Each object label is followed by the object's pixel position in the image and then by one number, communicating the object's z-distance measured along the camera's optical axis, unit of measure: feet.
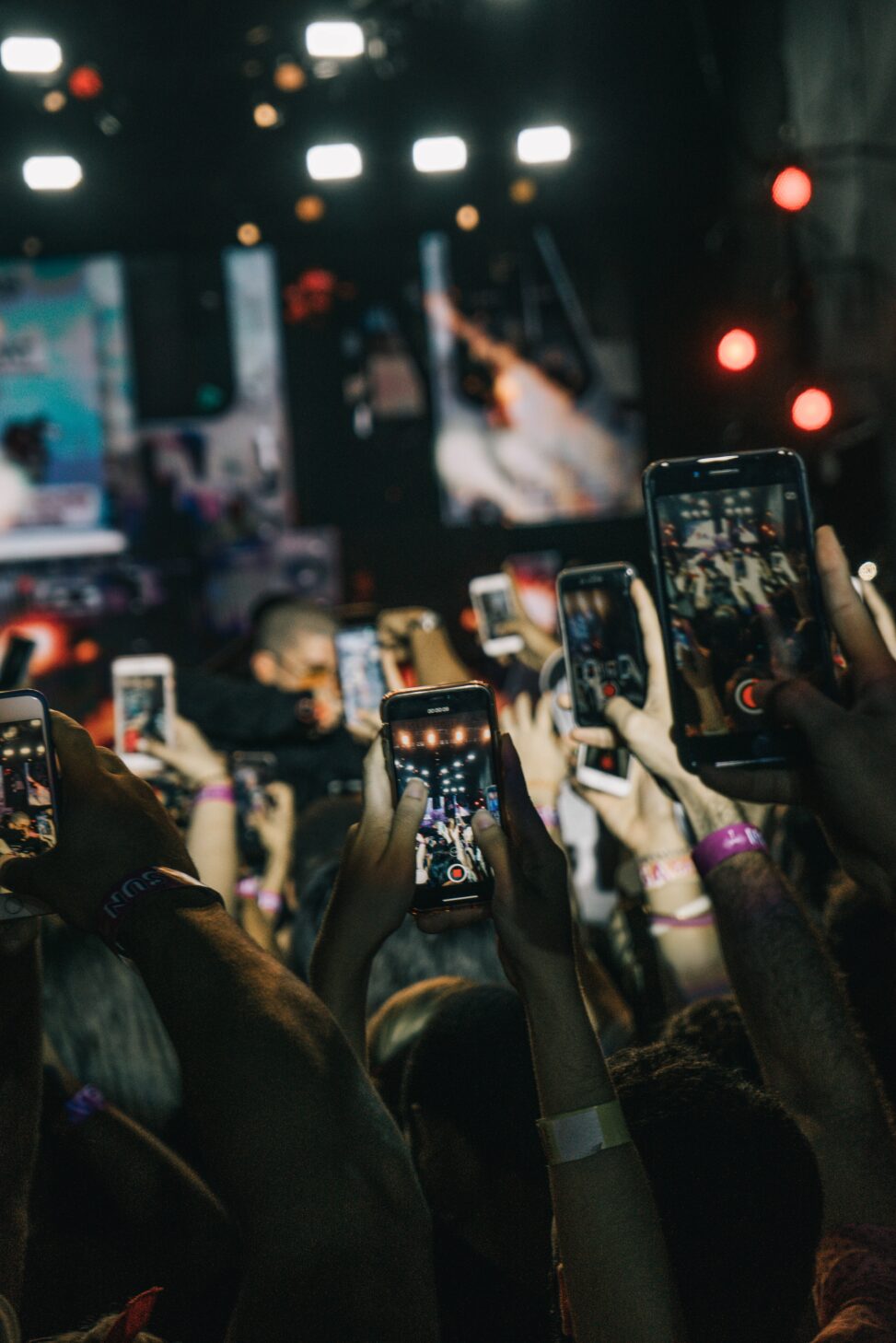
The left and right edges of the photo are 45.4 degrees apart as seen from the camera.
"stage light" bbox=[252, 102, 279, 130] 25.23
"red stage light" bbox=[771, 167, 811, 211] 16.85
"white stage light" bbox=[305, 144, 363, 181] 20.53
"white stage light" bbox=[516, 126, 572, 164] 21.21
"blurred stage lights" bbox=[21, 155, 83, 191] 19.35
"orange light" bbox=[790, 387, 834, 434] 16.12
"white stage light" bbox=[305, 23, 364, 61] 20.92
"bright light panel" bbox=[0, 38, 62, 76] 19.52
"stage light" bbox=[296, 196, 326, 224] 26.66
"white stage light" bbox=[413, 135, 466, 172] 20.68
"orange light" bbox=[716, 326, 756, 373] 16.49
